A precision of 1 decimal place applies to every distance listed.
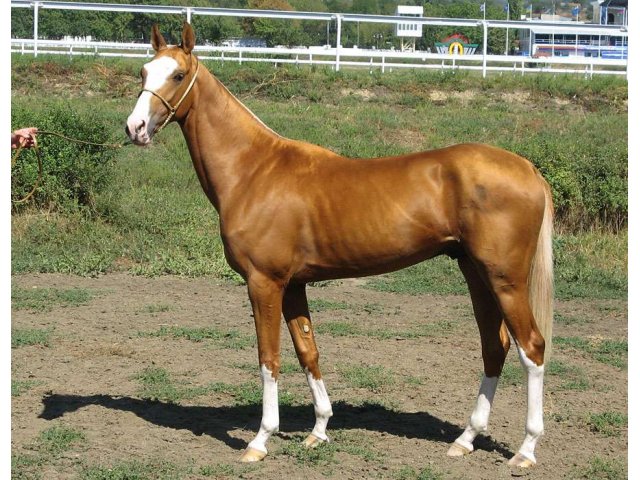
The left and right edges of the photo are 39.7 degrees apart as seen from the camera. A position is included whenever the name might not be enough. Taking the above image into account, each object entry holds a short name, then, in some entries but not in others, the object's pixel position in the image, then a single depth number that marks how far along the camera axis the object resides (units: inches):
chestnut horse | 201.8
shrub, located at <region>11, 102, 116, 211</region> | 466.6
